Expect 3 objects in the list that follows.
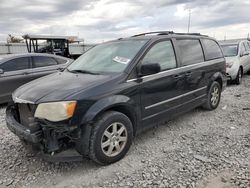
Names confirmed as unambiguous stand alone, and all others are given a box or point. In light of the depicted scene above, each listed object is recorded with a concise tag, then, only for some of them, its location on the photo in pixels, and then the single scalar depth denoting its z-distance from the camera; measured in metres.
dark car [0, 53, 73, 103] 5.75
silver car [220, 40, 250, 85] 8.06
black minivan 2.69
